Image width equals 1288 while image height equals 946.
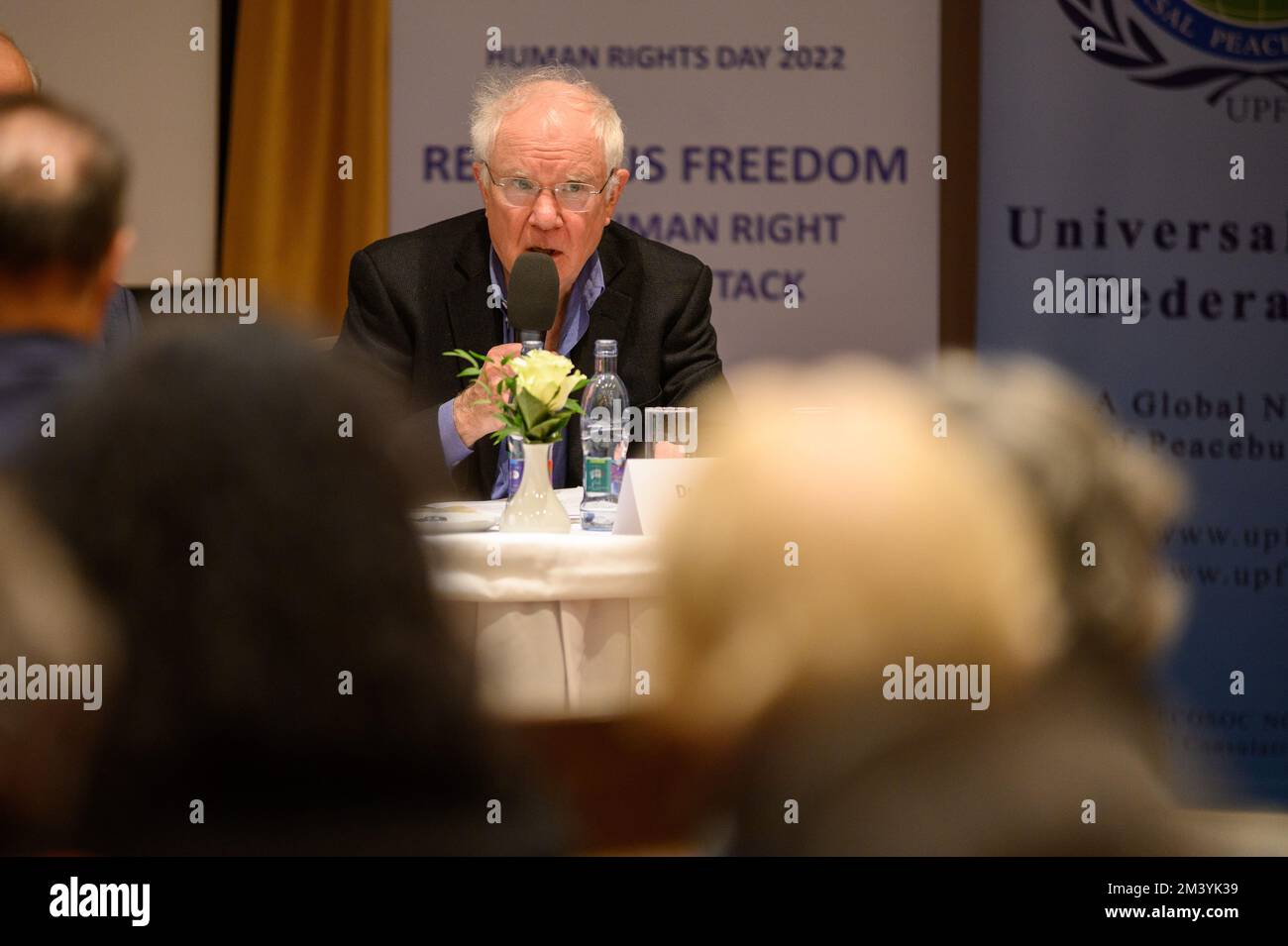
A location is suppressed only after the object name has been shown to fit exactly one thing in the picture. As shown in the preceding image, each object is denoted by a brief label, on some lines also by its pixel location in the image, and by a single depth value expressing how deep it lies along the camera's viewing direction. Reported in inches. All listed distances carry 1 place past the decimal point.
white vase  168.1
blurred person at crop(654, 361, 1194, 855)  55.0
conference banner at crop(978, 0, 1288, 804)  323.0
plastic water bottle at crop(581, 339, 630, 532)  181.5
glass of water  191.2
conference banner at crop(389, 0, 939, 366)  331.0
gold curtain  334.0
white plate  163.6
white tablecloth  154.4
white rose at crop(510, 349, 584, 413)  169.6
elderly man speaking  239.6
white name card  159.0
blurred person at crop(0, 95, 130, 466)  115.4
